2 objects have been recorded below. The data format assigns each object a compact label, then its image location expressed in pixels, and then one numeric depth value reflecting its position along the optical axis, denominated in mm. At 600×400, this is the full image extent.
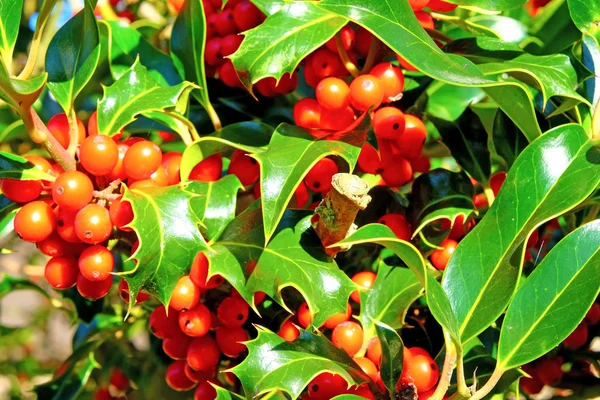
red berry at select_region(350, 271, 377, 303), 345
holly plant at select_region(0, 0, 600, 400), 311
